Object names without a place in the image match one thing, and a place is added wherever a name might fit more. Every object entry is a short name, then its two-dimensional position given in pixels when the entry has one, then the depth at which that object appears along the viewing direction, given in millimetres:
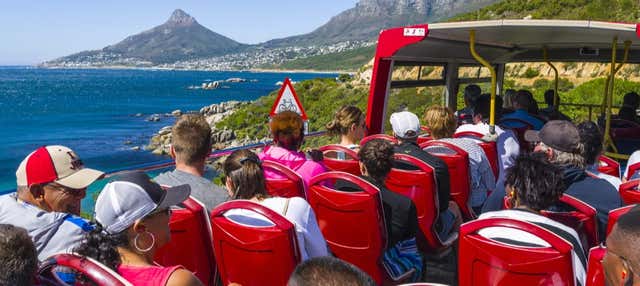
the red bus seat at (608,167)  4877
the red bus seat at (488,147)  5949
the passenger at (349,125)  5688
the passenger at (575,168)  3500
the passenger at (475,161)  5559
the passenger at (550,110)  8328
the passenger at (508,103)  7405
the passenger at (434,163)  4680
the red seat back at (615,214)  2961
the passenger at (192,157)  3875
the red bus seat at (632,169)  4203
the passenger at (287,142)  4781
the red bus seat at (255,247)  3064
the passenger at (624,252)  1776
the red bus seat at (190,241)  3346
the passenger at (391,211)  3945
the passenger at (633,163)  4172
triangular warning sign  8469
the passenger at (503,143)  5789
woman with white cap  2387
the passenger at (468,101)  7926
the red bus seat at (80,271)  2012
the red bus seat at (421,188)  4512
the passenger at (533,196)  2826
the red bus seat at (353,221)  3711
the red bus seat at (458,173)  5078
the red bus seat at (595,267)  2434
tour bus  2637
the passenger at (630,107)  9438
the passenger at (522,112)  6637
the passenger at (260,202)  3230
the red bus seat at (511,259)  2594
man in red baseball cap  2945
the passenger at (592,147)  3951
